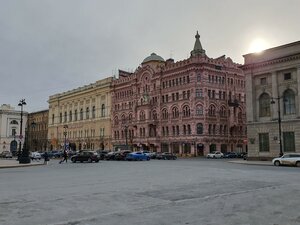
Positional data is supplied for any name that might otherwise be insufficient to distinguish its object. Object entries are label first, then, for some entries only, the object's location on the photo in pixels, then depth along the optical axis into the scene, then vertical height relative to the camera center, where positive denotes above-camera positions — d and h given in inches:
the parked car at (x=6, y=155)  2465.1 -149.6
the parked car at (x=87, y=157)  1305.1 -90.0
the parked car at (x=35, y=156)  1843.6 -117.9
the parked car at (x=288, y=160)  971.3 -84.4
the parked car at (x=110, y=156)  1599.7 -105.1
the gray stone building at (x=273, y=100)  1254.8 +196.0
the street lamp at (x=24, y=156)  1215.9 -78.0
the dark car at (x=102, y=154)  1661.9 -96.4
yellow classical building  2800.8 +279.5
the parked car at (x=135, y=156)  1485.6 -99.1
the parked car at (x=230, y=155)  1877.4 -120.0
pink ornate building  2064.2 +287.3
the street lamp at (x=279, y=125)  1202.6 +62.7
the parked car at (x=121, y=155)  1538.7 -95.4
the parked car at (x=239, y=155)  1904.6 -122.2
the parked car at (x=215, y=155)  1822.9 -116.4
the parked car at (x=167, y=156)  1667.0 -111.0
